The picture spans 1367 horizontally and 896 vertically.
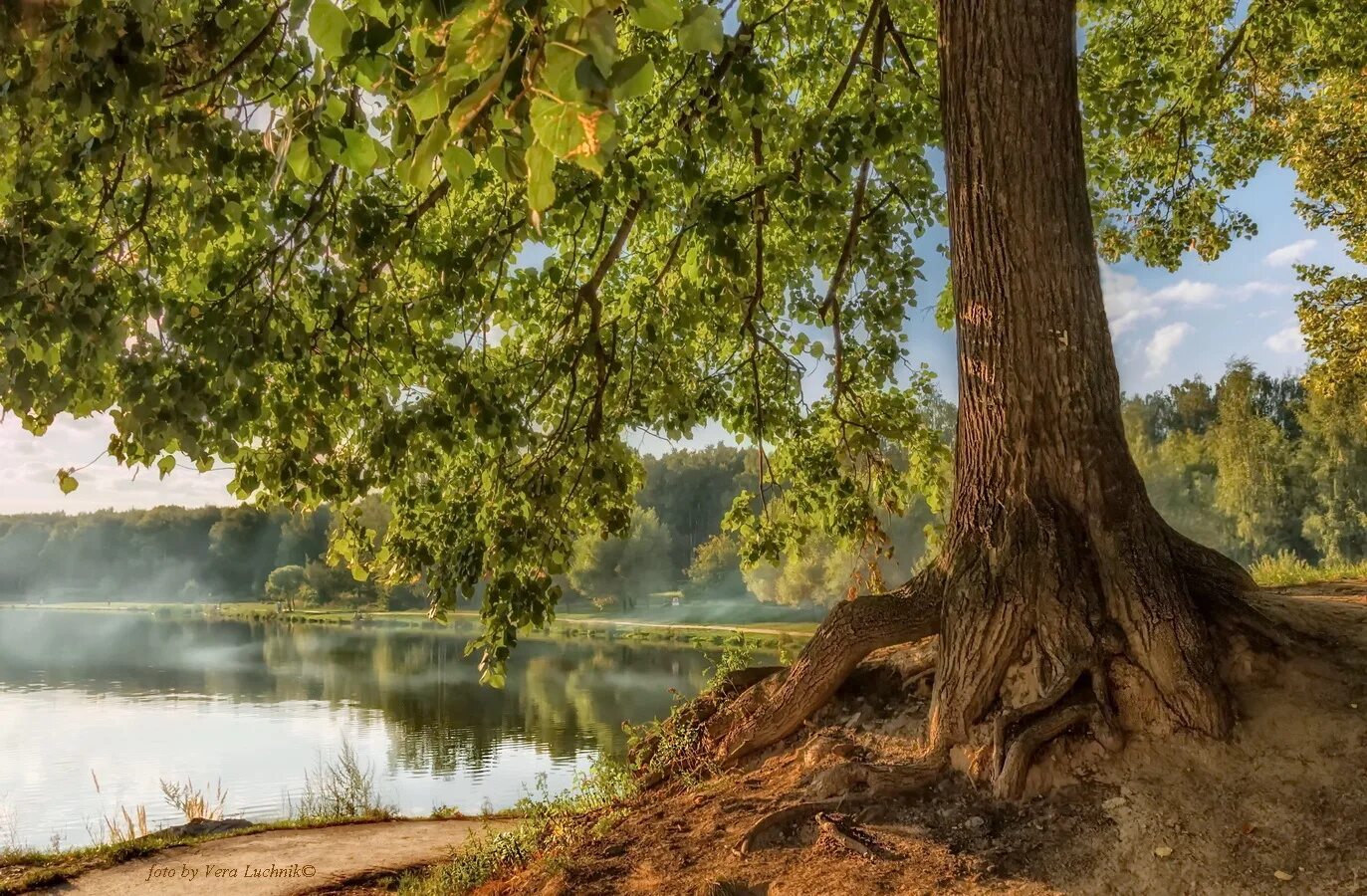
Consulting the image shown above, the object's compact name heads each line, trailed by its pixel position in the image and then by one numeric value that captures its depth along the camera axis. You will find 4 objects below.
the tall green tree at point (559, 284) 2.91
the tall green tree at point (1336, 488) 35.91
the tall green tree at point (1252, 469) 37.75
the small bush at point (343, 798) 10.42
